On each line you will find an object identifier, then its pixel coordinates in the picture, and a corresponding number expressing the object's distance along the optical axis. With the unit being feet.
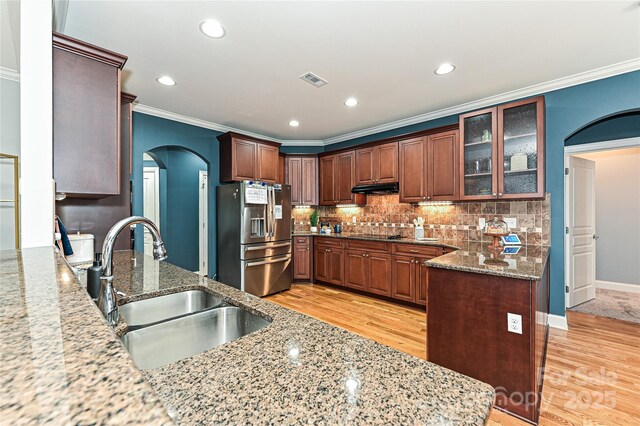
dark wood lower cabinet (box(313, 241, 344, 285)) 15.12
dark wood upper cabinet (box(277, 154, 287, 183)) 17.31
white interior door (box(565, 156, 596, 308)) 11.30
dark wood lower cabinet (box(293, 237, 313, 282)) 16.38
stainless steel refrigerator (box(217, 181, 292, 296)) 13.71
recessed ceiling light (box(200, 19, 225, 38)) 6.93
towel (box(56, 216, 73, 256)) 6.14
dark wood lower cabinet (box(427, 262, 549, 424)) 5.75
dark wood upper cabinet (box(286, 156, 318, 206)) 17.44
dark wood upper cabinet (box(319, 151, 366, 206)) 15.90
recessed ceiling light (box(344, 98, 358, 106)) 11.77
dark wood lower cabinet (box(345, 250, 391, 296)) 13.20
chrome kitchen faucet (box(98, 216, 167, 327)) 3.21
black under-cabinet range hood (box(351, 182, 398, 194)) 13.88
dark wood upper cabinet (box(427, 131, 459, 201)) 11.98
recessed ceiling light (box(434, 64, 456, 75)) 9.04
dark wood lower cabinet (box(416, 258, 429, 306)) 11.77
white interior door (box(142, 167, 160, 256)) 19.39
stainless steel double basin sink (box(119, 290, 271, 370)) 3.52
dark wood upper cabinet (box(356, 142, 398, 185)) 14.11
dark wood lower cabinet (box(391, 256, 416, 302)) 12.23
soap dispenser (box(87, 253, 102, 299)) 3.49
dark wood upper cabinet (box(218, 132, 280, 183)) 14.39
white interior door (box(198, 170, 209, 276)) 19.12
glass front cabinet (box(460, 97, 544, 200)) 9.98
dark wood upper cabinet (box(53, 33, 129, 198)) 5.65
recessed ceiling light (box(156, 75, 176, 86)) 9.70
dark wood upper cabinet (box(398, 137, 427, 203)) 12.93
